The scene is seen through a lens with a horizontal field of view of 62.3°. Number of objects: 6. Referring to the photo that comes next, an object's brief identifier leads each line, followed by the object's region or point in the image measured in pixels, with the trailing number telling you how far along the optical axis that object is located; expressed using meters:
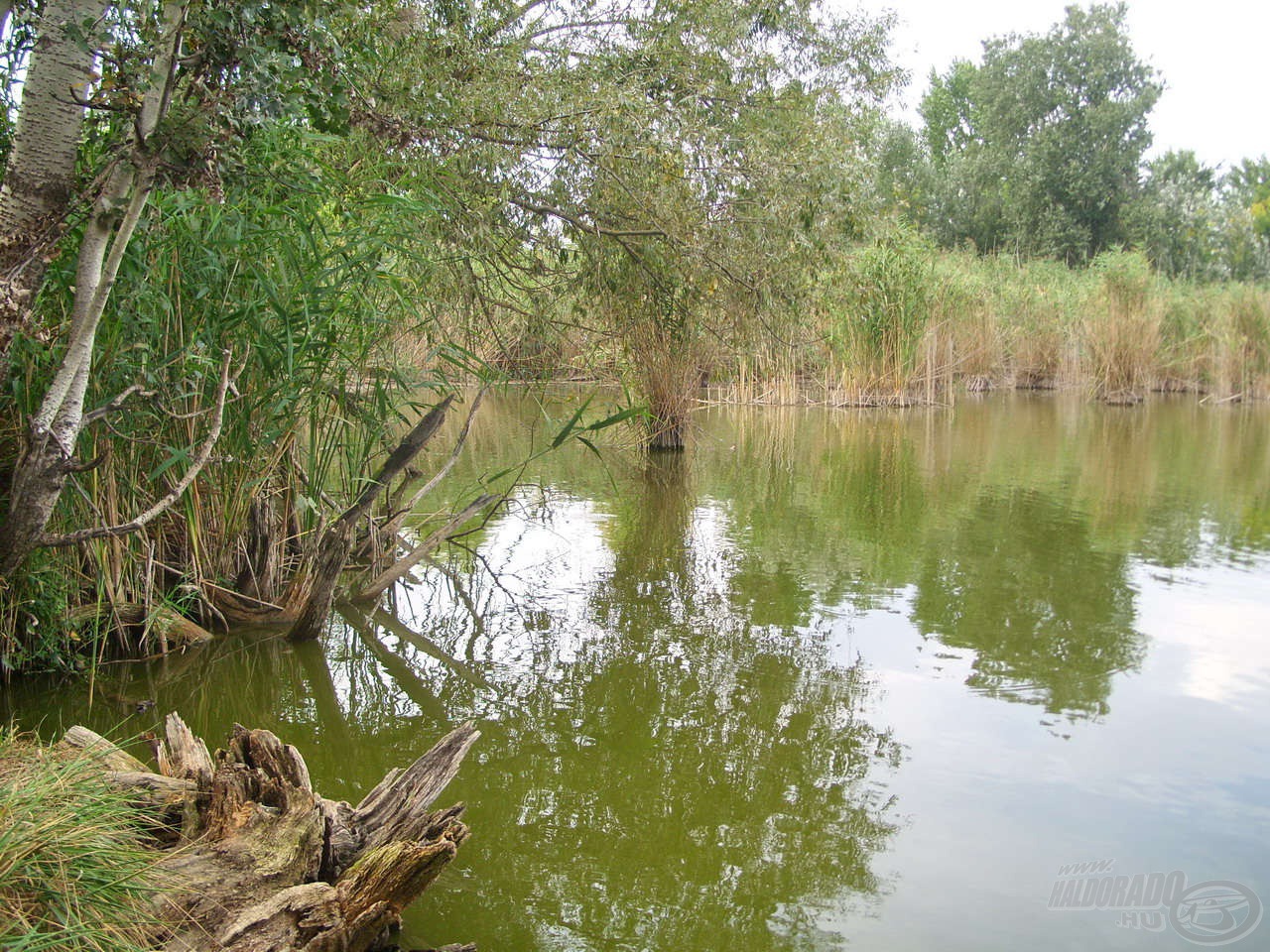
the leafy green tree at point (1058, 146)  33.44
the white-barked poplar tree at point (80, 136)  2.77
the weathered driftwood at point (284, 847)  2.03
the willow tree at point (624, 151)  5.27
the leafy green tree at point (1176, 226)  32.06
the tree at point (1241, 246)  30.50
